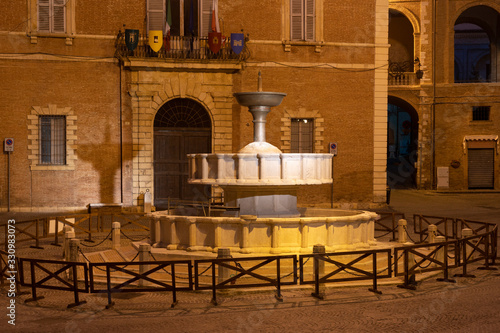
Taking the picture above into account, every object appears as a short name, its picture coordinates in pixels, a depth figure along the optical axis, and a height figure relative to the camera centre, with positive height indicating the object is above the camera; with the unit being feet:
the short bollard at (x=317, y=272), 34.19 -5.81
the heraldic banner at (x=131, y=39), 78.64 +14.72
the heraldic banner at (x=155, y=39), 79.30 +14.83
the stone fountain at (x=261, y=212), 42.45 -3.58
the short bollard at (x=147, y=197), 79.88 -4.32
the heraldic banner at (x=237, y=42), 80.89 +14.77
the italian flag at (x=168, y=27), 80.43 +16.56
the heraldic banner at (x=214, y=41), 80.48 +14.82
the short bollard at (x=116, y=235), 52.29 -5.87
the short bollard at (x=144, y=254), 37.06 -5.24
